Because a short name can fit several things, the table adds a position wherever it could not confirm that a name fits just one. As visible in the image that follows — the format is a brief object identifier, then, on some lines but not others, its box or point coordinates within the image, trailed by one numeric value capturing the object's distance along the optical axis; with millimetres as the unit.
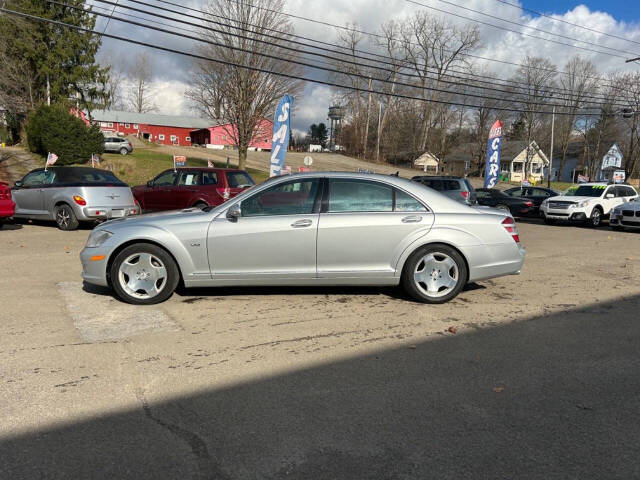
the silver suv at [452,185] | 16344
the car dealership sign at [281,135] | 16625
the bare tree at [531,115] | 53656
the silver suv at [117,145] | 38594
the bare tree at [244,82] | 25750
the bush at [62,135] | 27953
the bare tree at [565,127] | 64806
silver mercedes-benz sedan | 5547
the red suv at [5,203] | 11438
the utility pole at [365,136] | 68688
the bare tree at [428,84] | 59144
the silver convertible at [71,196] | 12023
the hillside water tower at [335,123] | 83394
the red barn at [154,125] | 75500
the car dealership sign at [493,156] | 26250
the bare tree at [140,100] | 84750
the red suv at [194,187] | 13211
